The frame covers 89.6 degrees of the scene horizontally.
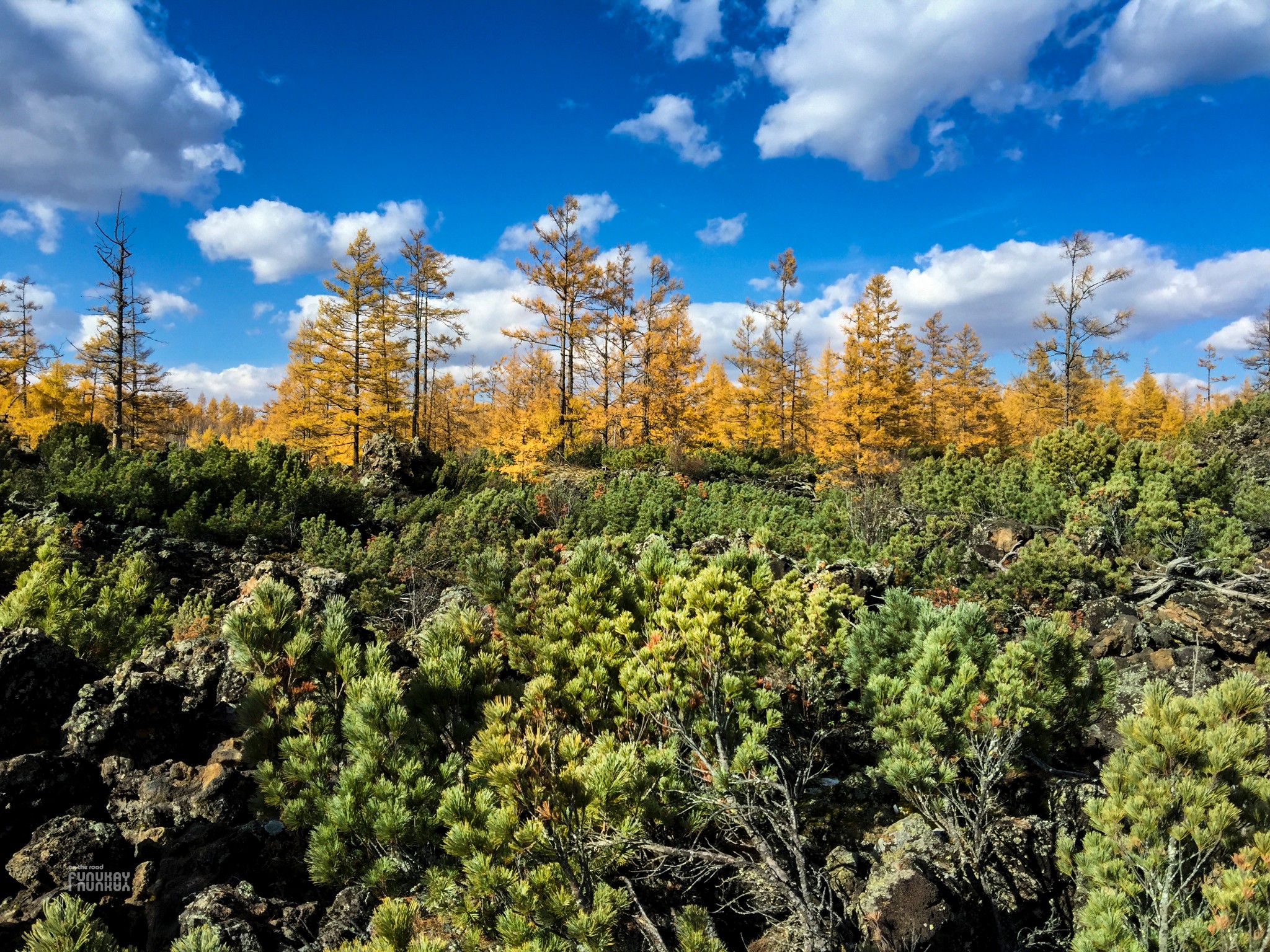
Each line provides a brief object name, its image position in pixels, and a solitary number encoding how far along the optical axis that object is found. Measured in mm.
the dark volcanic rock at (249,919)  2564
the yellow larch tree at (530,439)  16438
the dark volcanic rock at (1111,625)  7105
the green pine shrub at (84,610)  5145
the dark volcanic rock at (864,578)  6981
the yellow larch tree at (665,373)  24500
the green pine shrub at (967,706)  3439
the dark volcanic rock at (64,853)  2967
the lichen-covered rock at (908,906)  2826
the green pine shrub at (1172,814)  2445
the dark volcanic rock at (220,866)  2949
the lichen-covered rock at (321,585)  6898
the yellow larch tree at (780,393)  32312
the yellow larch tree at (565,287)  22219
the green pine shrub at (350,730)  2688
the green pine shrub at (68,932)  1860
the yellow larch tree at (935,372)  38469
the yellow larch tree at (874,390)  24109
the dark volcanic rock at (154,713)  3852
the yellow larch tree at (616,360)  23891
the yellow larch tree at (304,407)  25469
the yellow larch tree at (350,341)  25203
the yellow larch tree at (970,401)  36188
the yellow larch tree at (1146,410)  38844
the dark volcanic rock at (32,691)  3951
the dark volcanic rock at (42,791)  3246
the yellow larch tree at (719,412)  26438
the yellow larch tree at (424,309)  27234
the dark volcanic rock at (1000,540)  10188
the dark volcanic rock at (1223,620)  7234
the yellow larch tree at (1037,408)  39000
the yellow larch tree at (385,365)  25609
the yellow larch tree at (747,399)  34094
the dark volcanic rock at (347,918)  2682
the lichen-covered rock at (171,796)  3559
